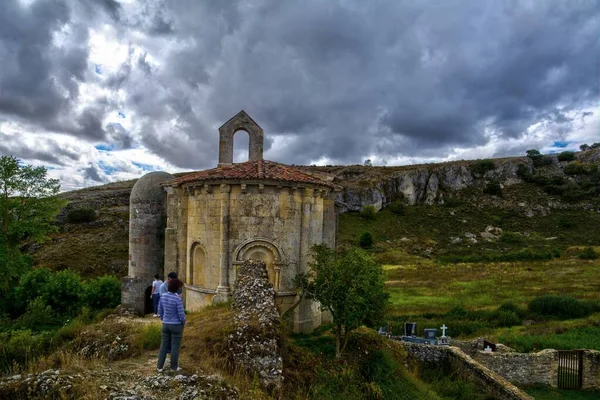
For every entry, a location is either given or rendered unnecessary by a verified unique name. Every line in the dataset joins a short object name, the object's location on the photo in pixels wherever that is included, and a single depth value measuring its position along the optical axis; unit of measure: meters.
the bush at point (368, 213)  68.38
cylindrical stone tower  19.08
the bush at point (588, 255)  44.74
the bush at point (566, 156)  90.56
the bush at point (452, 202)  75.00
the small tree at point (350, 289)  11.81
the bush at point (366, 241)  54.97
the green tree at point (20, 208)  22.89
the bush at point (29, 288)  22.30
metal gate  15.53
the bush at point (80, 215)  47.03
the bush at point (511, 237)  58.69
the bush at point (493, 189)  78.44
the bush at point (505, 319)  22.67
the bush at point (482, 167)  84.20
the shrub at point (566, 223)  65.02
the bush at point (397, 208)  72.25
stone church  13.95
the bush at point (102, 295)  21.80
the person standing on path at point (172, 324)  7.12
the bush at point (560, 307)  24.03
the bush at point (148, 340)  9.34
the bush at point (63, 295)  21.81
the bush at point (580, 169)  82.00
